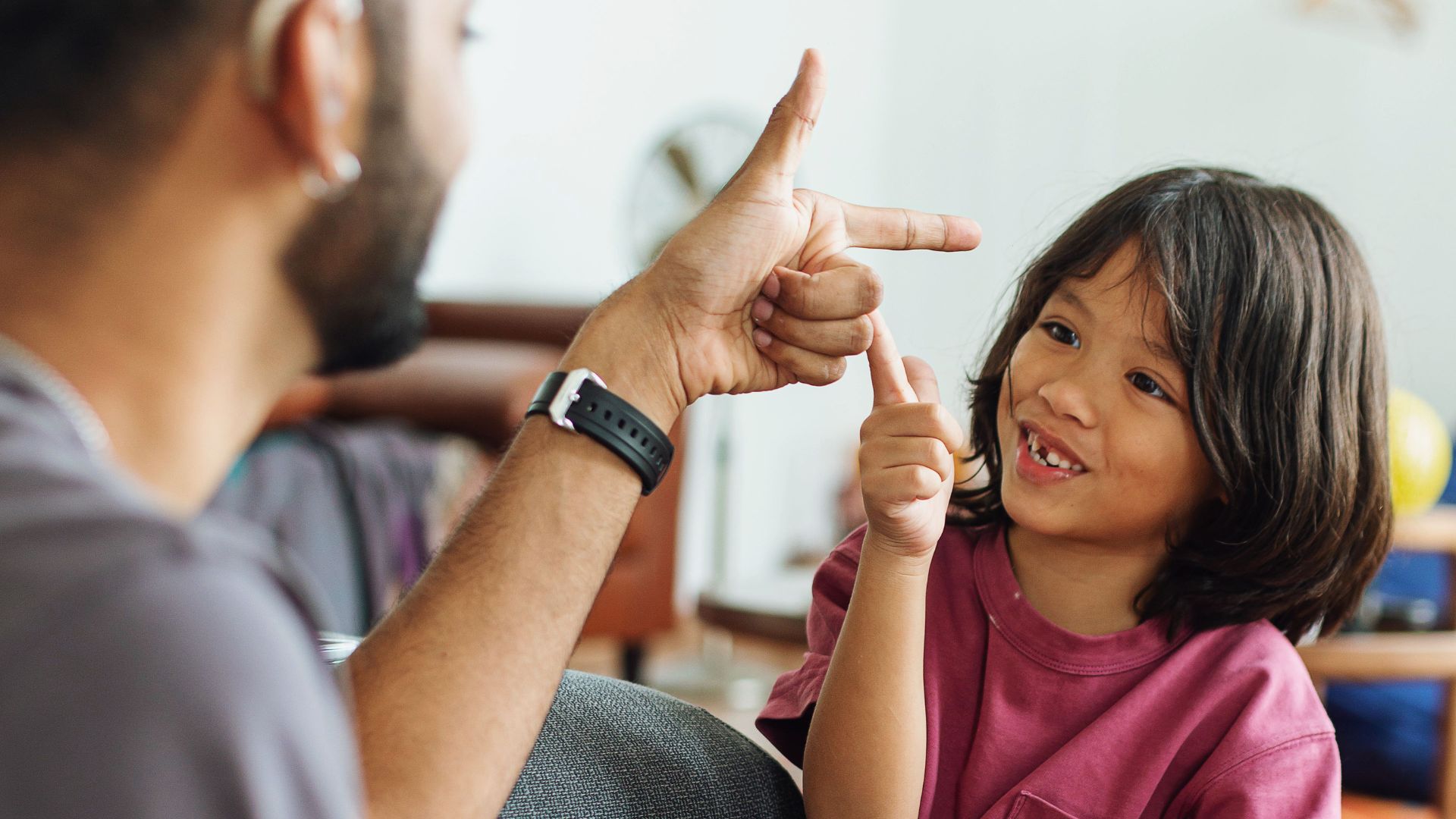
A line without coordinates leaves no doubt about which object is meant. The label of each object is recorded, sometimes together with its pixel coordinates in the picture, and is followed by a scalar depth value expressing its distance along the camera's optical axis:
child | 0.99
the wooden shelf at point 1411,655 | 1.92
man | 0.45
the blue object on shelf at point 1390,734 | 2.48
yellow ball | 1.93
